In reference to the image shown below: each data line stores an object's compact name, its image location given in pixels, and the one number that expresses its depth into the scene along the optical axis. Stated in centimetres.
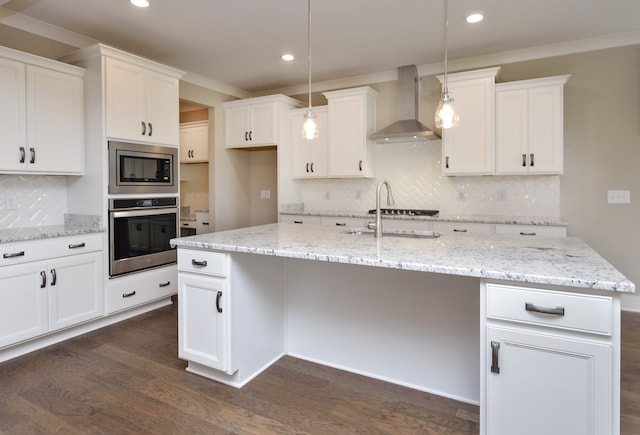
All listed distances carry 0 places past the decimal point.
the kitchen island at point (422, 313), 138
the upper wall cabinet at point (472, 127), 384
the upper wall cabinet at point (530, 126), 362
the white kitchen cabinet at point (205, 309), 222
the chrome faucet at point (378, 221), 239
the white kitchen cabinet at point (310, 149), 480
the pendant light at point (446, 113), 226
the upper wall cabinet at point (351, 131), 448
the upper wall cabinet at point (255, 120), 485
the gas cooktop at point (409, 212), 432
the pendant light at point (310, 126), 258
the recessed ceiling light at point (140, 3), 285
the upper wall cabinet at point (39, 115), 286
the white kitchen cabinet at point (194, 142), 556
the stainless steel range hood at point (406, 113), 417
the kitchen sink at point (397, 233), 242
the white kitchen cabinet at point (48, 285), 264
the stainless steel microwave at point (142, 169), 334
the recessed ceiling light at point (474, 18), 311
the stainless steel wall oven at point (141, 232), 335
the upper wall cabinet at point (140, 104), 330
